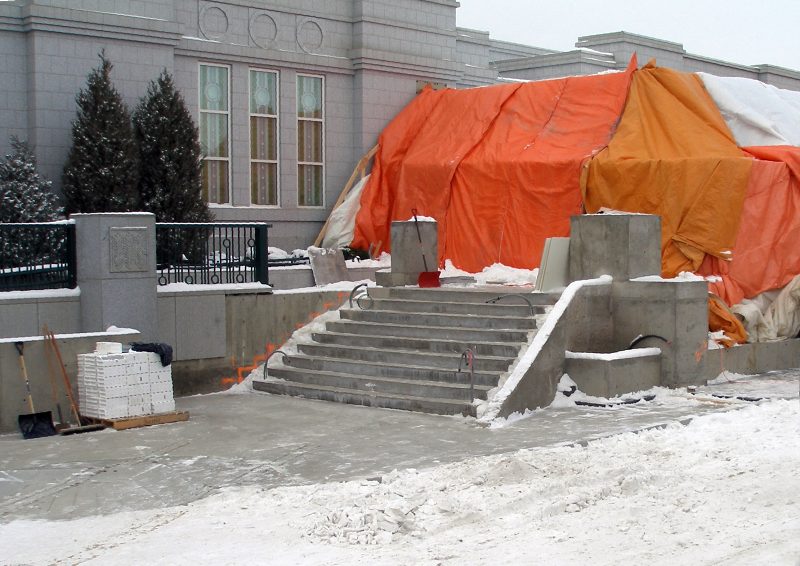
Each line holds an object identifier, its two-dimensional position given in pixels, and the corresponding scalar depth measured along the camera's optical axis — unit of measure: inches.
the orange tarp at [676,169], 644.7
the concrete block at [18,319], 486.0
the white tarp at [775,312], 631.2
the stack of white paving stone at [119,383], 465.4
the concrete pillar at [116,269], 506.9
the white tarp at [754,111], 715.4
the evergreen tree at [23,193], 642.2
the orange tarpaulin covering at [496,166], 729.0
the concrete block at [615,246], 554.6
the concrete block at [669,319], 550.9
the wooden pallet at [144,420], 464.1
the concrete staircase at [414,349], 509.4
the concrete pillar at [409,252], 622.2
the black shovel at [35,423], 453.4
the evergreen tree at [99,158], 690.8
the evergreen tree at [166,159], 719.7
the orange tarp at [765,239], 646.5
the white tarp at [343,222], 829.8
